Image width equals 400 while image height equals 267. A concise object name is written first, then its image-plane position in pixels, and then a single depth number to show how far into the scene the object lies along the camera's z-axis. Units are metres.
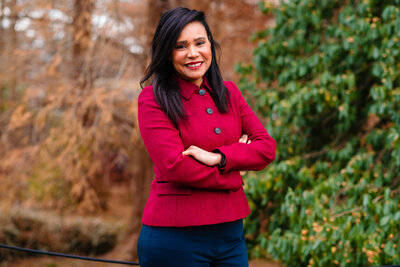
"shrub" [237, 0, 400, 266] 2.85
